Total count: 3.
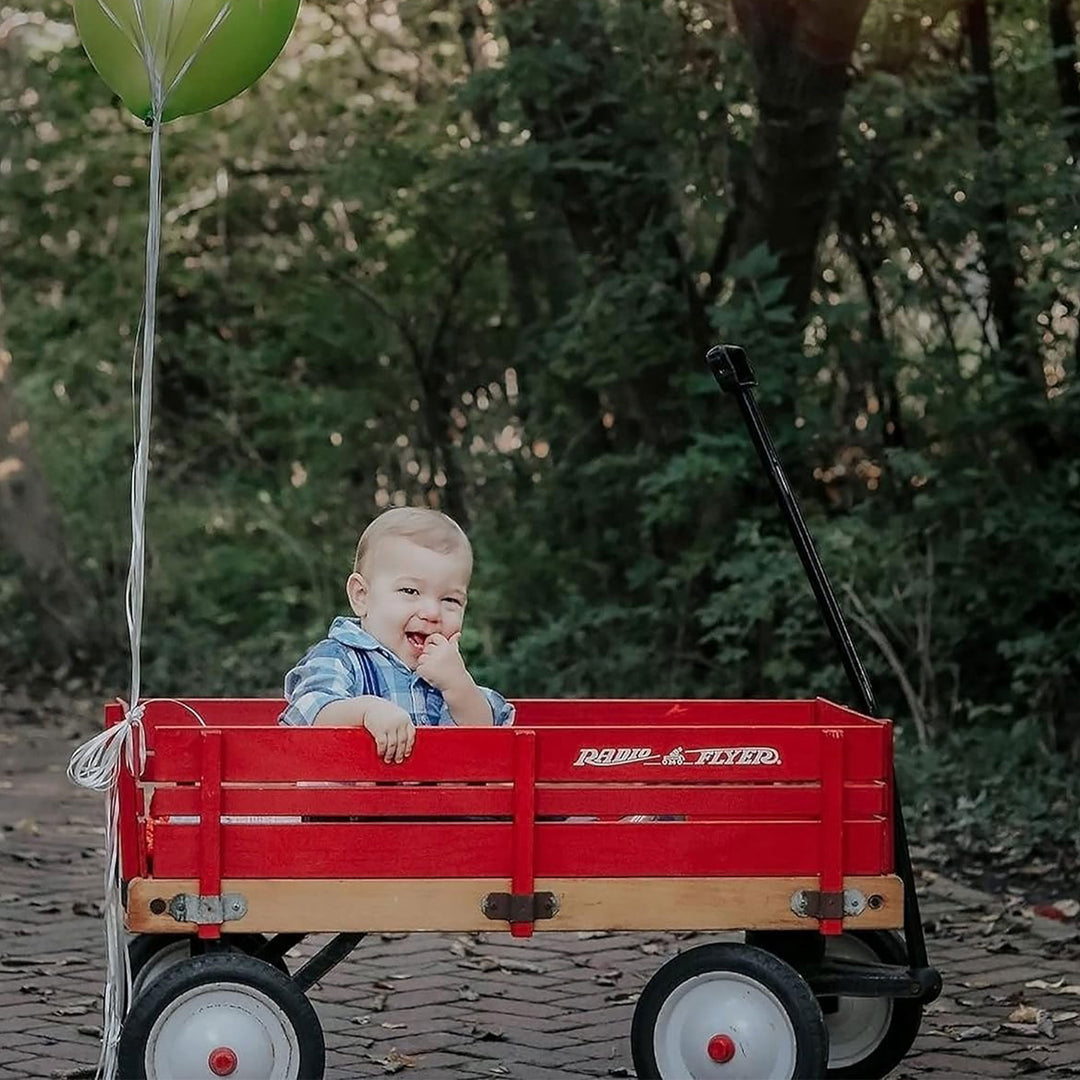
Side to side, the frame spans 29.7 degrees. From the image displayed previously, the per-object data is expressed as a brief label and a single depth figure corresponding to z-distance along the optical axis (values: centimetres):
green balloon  429
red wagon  378
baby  406
